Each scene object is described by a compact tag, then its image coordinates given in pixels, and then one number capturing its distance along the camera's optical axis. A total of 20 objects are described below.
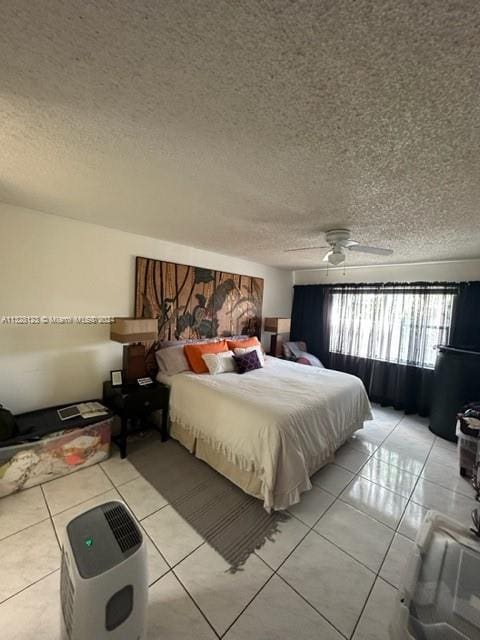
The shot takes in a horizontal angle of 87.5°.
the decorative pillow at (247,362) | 3.14
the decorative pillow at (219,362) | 2.96
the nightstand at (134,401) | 2.42
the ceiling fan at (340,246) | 2.31
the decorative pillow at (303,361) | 4.27
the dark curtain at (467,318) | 3.25
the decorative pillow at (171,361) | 2.92
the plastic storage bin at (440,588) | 1.04
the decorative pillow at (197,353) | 2.98
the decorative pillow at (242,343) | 3.57
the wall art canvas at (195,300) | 3.02
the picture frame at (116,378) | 2.66
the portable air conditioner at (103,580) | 0.87
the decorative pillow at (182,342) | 3.13
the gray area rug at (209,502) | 1.65
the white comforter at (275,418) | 1.86
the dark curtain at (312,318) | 4.69
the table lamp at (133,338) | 2.60
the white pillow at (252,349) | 3.35
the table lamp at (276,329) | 4.46
